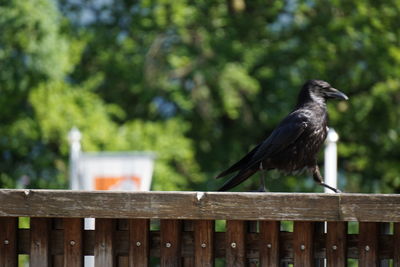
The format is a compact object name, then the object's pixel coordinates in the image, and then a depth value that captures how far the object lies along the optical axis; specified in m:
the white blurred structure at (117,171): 22.52
